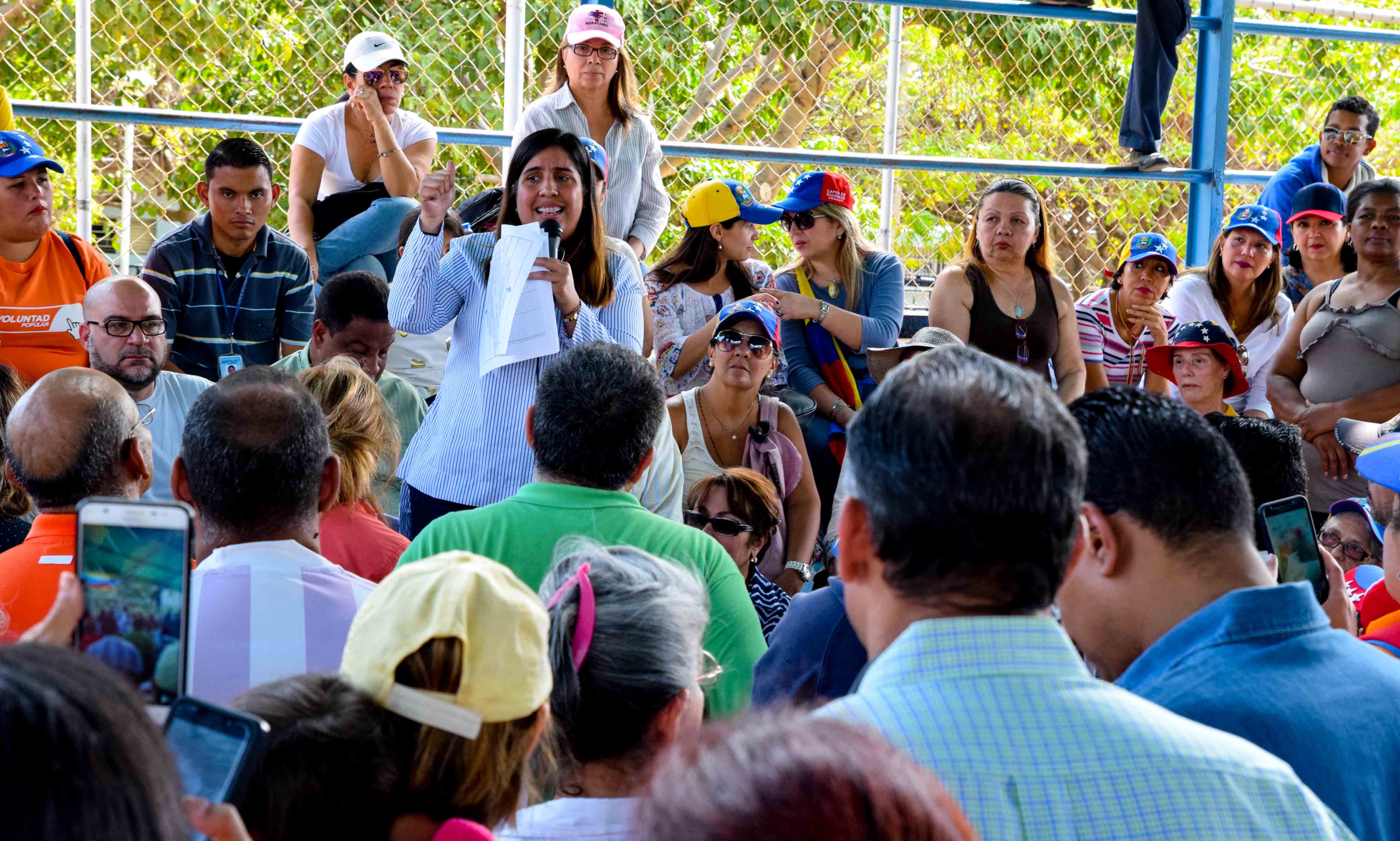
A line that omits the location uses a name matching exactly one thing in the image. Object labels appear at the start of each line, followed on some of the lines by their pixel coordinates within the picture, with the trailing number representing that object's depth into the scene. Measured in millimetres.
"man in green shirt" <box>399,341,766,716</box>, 5055
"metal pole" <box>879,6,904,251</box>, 12242
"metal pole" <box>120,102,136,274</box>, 11562
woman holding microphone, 7148
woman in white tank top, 9125
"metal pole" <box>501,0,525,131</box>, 10937
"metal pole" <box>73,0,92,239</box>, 10000
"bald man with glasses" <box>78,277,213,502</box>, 7754
